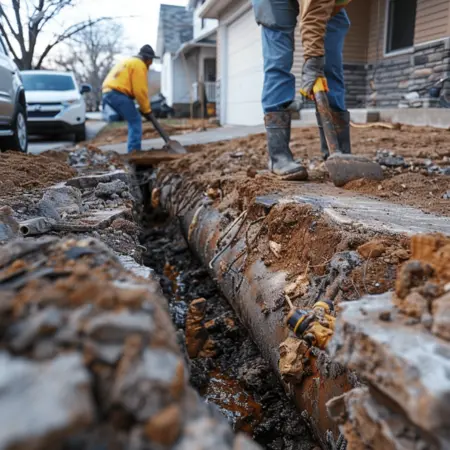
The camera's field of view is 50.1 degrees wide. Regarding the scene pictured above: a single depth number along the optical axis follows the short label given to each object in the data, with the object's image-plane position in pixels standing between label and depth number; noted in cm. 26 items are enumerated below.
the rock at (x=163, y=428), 71
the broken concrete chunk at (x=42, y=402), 62
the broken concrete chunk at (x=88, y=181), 377
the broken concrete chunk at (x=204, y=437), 73
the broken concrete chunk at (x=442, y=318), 94
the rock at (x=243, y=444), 80
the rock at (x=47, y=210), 258
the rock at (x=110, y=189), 349
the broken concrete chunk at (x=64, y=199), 277
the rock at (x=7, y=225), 195
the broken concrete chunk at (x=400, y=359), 81
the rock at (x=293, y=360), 178
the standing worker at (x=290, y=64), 344
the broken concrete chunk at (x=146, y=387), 72
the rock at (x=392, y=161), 420
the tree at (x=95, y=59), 4072
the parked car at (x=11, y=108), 523
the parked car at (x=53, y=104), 1027
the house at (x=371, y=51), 842
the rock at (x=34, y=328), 76
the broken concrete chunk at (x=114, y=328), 77
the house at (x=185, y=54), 2127
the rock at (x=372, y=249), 177
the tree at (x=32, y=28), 1522
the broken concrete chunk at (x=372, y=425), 91
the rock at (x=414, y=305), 102
